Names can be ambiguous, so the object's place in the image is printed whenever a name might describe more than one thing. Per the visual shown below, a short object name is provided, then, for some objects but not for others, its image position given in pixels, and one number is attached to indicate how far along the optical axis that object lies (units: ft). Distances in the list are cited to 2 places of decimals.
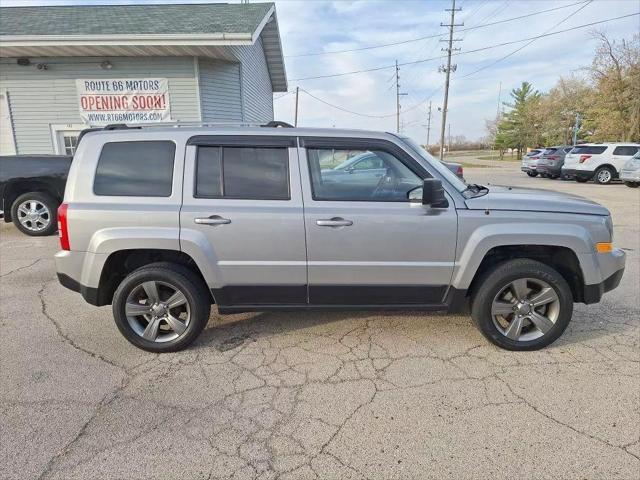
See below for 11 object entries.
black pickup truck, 24.82
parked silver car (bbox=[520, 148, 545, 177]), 74.40
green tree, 169.58
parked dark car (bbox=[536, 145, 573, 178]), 69.62
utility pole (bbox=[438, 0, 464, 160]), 116.47
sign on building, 37.45
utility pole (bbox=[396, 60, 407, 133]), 186.09
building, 35.19
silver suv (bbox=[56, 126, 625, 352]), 10.31
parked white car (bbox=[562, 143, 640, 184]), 56.90
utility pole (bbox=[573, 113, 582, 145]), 139.29
